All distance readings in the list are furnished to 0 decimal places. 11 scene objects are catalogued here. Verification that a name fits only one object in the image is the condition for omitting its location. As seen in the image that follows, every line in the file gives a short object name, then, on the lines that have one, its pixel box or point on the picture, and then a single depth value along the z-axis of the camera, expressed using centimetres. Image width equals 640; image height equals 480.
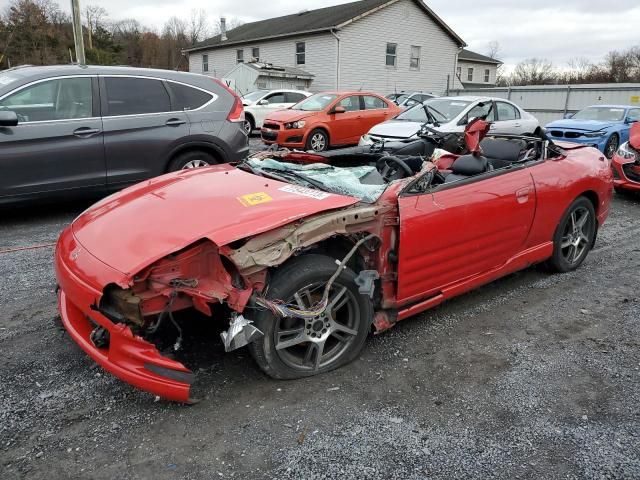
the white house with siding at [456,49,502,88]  3971
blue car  1234
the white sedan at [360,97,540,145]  974
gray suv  542
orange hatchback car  1238
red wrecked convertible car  249
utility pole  1353
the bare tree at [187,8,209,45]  6191
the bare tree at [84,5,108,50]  5051
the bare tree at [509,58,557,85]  4571
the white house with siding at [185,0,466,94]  2562
